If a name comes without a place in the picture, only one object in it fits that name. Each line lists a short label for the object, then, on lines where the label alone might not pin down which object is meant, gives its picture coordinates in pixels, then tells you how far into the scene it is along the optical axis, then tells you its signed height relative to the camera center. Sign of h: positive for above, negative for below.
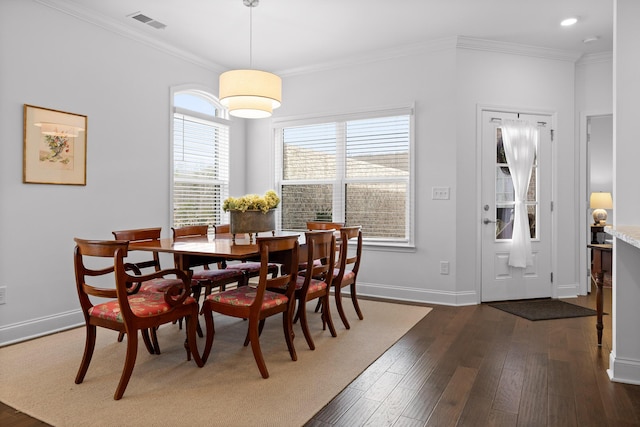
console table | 3.08 -0.58
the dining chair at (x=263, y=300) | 2.55 -0.57
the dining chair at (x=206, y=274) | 3.14 -0.53
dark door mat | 4.02 -0.97
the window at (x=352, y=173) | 4.88 +0.52
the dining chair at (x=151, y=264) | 2.96 -0.42
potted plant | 3.03 +0.00
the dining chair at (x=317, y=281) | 2.94 -0.51
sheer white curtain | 4.62 +0.58
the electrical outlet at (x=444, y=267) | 4.52 -0.58
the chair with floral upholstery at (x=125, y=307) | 2.27 -0.57
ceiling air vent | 3.88 +1.88
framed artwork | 3.36 +0.56
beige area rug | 2.11 -1.03
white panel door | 4.62 -0.02
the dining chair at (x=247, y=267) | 3.67 -0.51
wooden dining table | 2.54 -0.24
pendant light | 3.39 +1.02
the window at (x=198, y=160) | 4.85 +0.66
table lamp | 6.18 +0.23
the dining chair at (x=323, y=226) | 4.38 -0.13
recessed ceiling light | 3.98 +1.91
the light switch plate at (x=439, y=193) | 4.52 +0.24
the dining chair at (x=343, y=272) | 3.46 -0.51
